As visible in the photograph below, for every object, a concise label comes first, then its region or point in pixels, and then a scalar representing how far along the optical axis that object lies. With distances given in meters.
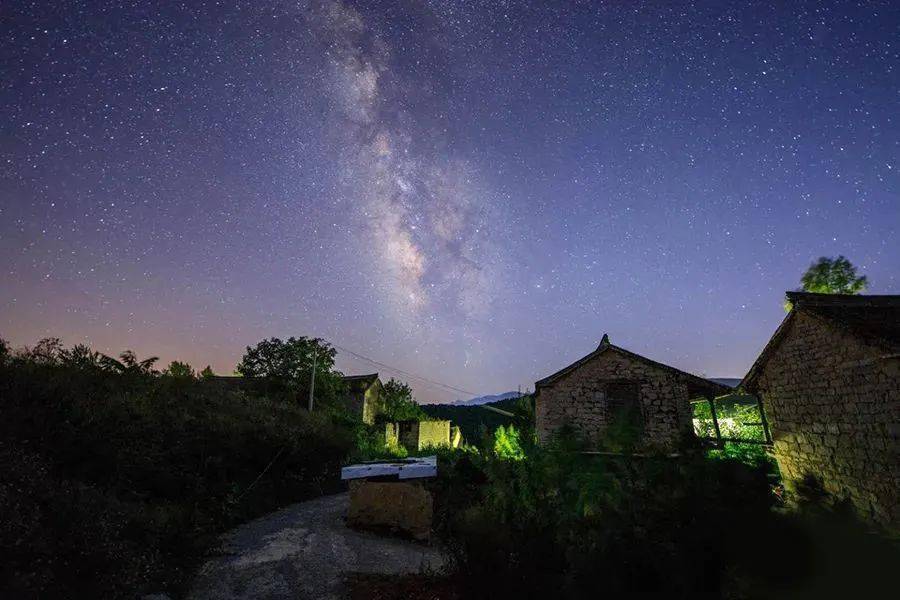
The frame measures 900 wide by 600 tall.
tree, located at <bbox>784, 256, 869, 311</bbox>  24.20
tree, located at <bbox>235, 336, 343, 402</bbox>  26.05
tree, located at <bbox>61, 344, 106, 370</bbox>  10.89
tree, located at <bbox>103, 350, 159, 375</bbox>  11.83
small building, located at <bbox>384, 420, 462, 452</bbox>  28.87
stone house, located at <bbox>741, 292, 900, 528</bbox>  8.01
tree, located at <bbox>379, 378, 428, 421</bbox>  34.44
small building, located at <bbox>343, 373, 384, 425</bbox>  31.08
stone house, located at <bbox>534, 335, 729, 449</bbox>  16.86
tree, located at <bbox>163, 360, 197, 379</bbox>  14.74
